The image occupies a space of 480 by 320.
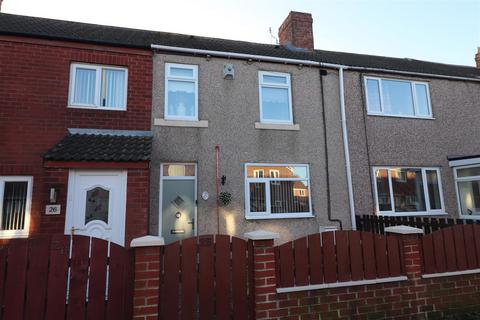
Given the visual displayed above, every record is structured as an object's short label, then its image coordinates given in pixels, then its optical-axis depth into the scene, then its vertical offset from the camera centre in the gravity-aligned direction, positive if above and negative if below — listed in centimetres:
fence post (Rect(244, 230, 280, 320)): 344 -70
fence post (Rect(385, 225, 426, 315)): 402 -71
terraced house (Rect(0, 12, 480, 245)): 612 +191
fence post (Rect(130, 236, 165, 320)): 313 -64
